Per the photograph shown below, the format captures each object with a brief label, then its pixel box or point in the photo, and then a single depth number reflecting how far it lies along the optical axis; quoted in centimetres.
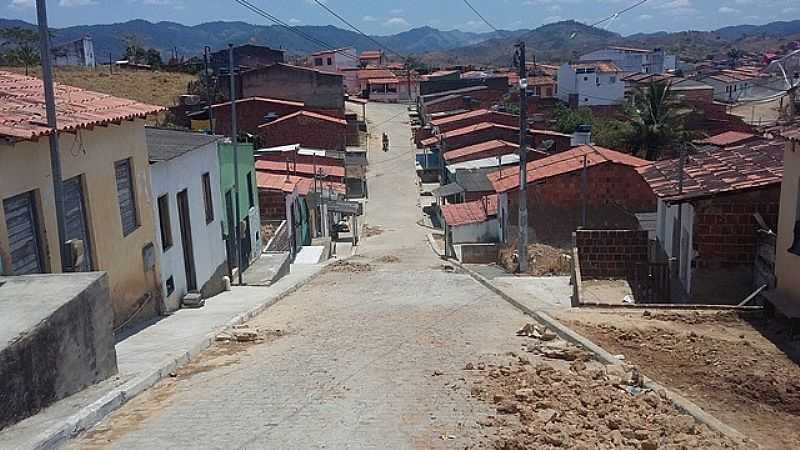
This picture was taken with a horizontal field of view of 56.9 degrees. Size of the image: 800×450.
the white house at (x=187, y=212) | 1441
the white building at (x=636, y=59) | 11638
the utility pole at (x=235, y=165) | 1861
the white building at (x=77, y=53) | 8431
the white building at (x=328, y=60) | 9900
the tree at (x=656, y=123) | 4053
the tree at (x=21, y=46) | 5820
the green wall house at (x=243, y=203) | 2086
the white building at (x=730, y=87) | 8300
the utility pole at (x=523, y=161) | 2005
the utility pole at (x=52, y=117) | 864
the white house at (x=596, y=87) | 7056
